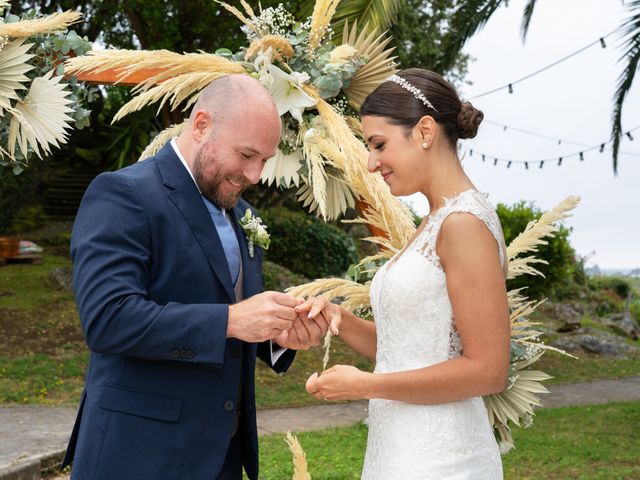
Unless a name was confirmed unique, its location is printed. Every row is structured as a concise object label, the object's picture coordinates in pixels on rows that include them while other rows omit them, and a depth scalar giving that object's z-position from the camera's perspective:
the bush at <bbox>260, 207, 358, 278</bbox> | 18.78
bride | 2.59
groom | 2.68
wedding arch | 3.59
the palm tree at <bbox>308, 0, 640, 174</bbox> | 9.55
